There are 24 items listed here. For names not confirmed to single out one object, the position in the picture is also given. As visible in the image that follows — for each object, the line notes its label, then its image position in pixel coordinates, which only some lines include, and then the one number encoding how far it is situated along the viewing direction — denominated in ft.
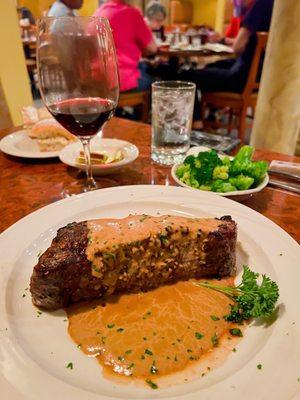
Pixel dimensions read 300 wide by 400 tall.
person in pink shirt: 4.33
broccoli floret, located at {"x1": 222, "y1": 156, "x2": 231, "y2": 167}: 1.24
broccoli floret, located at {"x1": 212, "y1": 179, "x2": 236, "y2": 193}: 1.12
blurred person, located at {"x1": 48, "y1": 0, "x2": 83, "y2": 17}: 4.93
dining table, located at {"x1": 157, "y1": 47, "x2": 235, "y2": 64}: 4.97
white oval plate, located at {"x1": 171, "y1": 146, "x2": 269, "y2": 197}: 1.08
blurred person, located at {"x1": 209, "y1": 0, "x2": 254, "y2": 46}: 6.90
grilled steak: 0.76
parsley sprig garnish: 0.70
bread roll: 1.61
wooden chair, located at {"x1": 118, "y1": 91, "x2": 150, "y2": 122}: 4.79
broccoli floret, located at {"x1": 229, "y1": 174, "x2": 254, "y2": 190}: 1.12
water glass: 1.48
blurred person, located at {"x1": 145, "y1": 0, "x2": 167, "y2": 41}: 7.69
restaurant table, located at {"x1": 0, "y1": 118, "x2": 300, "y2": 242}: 1.12
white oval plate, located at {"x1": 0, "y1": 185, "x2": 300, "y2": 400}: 0.54
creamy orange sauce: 0.66
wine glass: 1.09
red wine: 1.13
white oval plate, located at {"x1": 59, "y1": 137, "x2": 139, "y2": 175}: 1.30
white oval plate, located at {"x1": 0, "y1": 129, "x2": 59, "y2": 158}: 1.48
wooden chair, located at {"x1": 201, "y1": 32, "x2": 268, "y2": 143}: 4.58
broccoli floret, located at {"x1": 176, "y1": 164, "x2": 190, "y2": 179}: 1.22
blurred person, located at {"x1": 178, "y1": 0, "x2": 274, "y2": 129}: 4.39
